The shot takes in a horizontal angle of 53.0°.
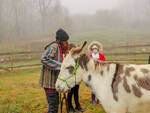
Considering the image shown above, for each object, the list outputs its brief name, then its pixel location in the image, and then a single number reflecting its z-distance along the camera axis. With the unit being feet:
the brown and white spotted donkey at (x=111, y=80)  8.04
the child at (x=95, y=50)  16.83
